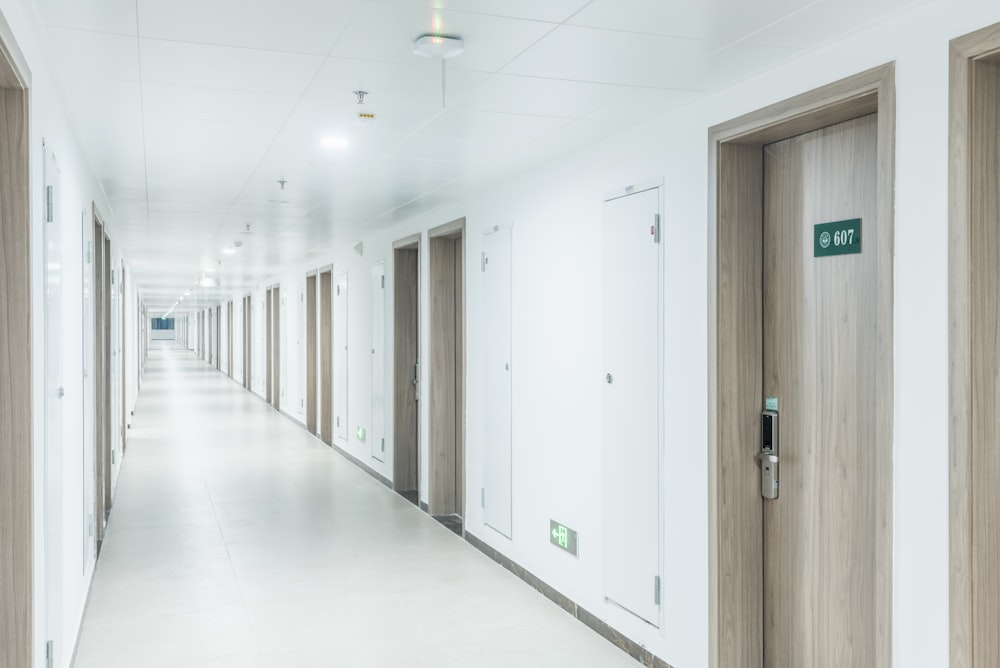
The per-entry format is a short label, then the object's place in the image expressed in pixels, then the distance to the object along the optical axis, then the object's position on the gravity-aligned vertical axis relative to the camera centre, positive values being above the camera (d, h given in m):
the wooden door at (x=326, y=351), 11.72 -0.35
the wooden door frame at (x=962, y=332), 2.46 -0.04
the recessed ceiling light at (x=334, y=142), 4.55 +0.98
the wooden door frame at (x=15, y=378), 2.74 -0.16
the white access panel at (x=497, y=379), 5.84 -0.38
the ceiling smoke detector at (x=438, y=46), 2.94 +0.96
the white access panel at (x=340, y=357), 10.70 -0.41
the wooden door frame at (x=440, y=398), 7.23 -0.62
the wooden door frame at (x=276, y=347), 16.00 -0.40
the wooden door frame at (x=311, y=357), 12.70 -0.47
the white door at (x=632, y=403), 4.12 -0.40
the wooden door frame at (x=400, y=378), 8.28 -0.51
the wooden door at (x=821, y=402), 3.13 -0.31
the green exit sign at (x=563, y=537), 4.91 -1.24
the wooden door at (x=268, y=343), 16.64 -0.34
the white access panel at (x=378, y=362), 8.81 -0.39
